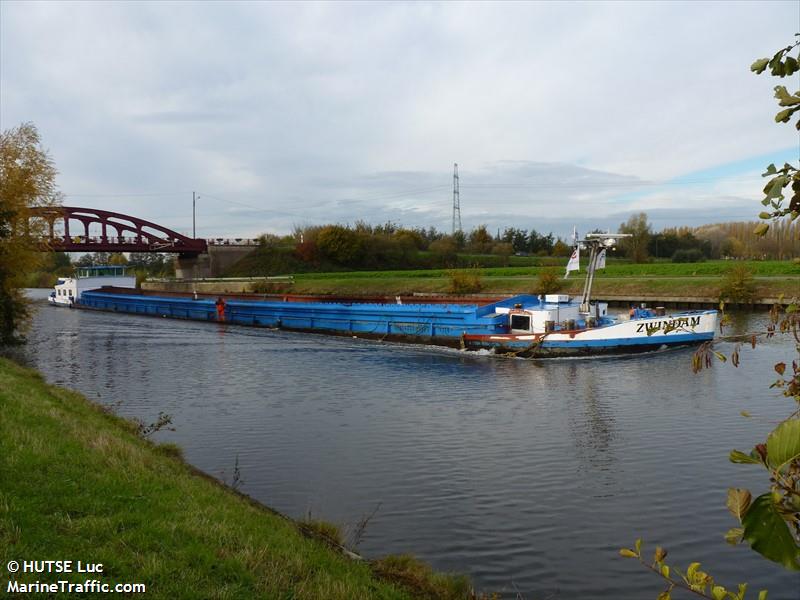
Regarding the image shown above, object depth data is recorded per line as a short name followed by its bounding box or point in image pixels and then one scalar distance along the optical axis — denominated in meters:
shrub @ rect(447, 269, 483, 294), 58.53
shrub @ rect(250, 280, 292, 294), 69.12
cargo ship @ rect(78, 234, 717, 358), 26.78
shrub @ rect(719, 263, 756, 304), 44.92
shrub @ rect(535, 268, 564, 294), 54.66
